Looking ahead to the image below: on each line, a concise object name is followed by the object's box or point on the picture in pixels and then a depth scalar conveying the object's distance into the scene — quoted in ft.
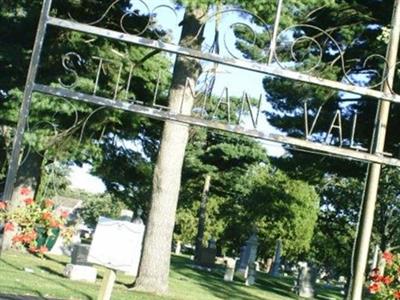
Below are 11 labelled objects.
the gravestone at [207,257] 117.29
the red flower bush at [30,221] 25.05
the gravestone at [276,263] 149.28
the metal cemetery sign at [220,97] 22.75
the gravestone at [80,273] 54.34
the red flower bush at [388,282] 26.89
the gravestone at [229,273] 91.15
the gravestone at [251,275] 90.89
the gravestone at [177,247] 205.26
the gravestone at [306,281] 96.32
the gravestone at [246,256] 108.58
